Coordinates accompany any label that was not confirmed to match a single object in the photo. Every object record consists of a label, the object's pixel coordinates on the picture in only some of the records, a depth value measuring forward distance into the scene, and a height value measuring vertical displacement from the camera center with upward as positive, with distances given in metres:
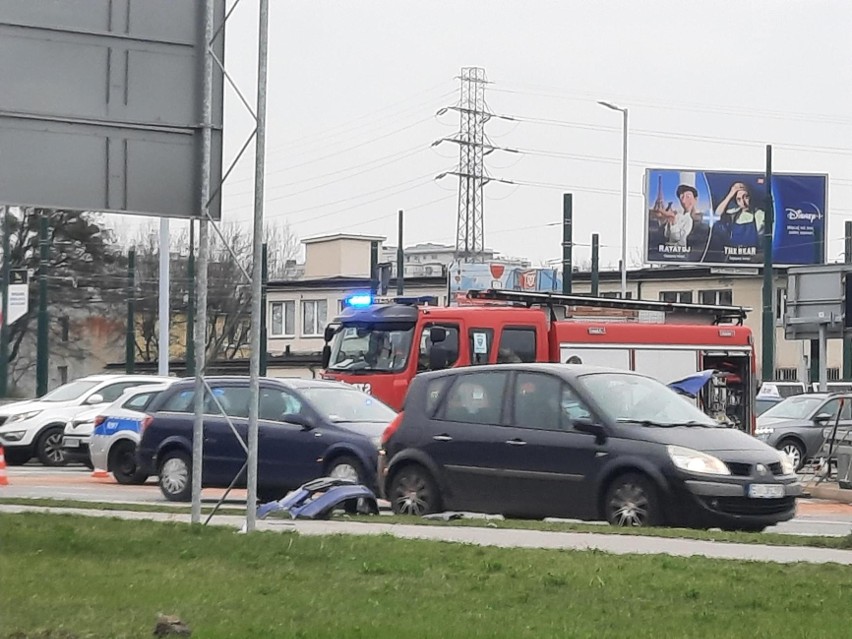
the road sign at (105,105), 11.69 +1.62
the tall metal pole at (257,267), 12.35 +0.38
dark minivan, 14.16 -1.32
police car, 22.98 -1.93
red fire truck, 24.53 -0.37
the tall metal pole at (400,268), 53.09 +1.72
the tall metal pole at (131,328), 46.72 -0.52
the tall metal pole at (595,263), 46.96 +1.74
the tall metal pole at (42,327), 42.16 -0.46
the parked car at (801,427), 28.06 -1.98
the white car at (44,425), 28.16 -2.13
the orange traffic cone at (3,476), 22.58 -2.46
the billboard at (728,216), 66.25 +4.50
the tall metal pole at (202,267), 12.31 +0.39
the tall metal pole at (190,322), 48.62 -0.31
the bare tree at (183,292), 66.19 +0.92
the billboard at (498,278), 39.06 +1.44
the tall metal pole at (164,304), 37.69 +0.21
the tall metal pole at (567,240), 41.62 +2.12
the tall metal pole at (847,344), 48.17 -0.71
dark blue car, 18.39 -1.49
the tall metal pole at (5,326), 40.72 -0.47
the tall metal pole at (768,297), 40.78 +0.64
